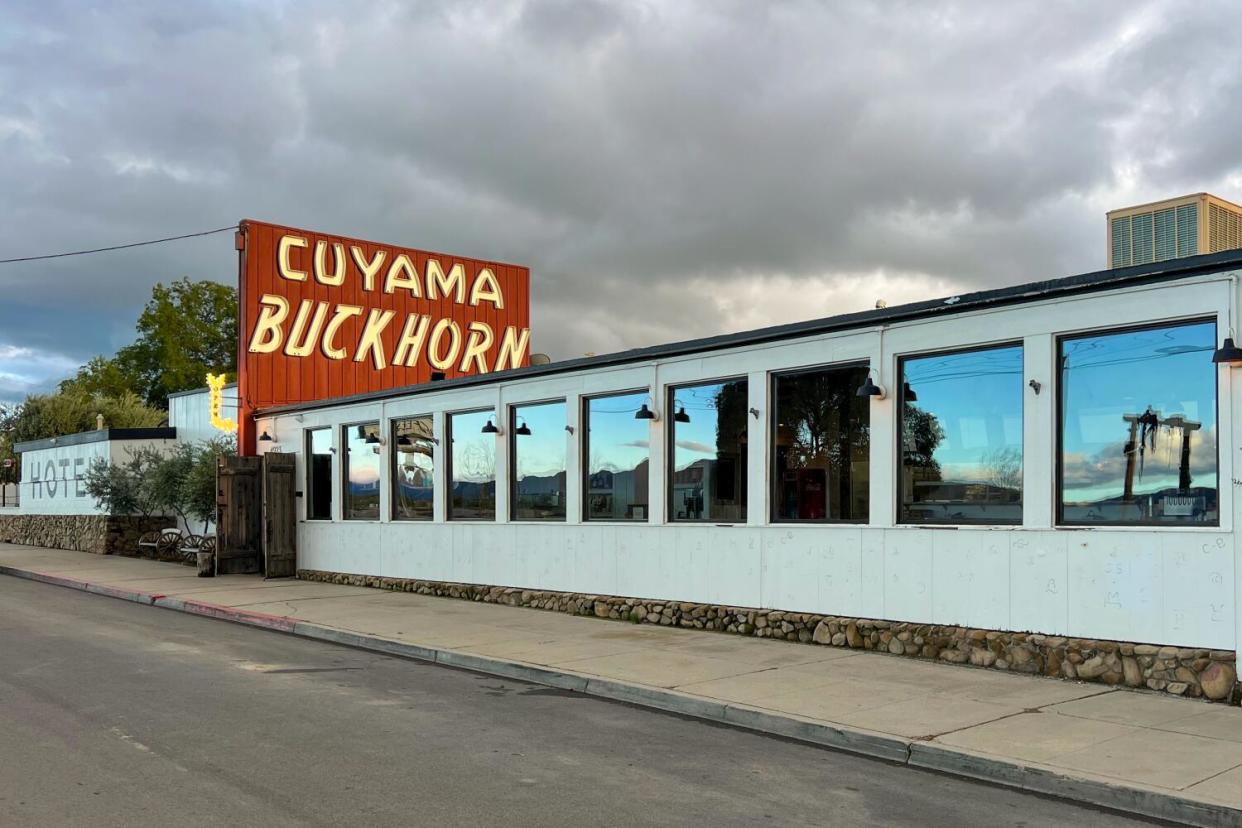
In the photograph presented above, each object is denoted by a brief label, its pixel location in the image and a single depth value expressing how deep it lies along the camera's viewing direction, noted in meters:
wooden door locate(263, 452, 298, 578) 21.70
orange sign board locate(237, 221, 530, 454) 24.28
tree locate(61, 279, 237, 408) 60.16
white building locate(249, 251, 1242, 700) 9.55
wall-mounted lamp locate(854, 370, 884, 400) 11.84
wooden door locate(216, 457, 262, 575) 21.75
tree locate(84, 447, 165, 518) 27.55
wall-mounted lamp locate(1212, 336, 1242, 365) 8.98
